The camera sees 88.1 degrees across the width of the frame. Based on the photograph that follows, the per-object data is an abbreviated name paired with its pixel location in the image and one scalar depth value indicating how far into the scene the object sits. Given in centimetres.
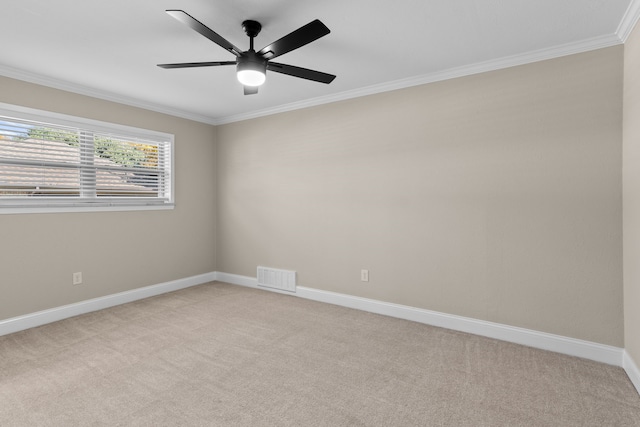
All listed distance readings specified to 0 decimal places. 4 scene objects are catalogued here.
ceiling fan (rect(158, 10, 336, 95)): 183
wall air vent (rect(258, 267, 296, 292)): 426
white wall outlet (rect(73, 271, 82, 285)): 354
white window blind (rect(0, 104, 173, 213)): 310
